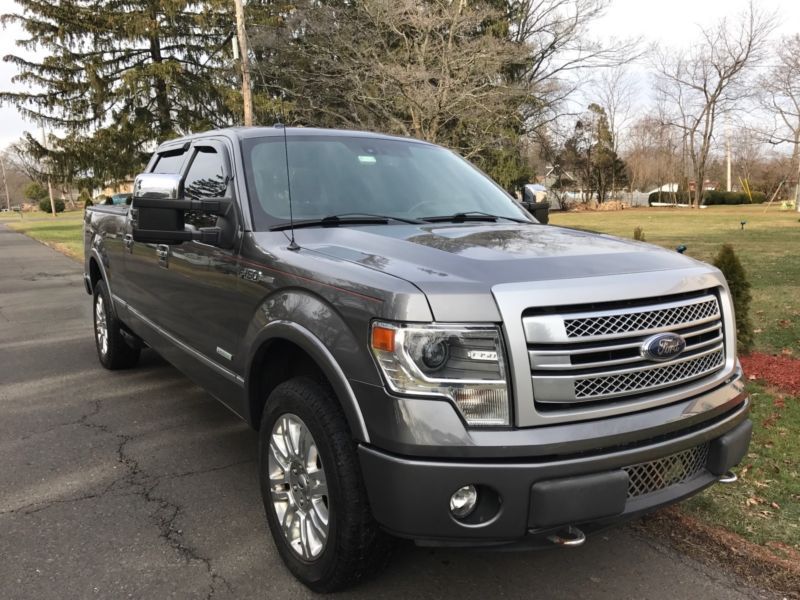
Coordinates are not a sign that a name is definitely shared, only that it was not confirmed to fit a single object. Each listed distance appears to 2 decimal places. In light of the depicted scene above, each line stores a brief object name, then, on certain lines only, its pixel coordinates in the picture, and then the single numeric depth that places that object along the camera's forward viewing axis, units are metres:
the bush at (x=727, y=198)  59.03
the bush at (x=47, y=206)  69.40
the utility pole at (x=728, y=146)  64.39
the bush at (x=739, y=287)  5.75
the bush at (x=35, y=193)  70.12
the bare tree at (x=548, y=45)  32.47
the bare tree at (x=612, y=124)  61.34
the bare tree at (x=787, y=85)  36.25
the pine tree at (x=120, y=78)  26.83
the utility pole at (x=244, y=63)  19.27
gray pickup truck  2.14
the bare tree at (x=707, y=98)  50.12
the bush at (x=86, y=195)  28.86
